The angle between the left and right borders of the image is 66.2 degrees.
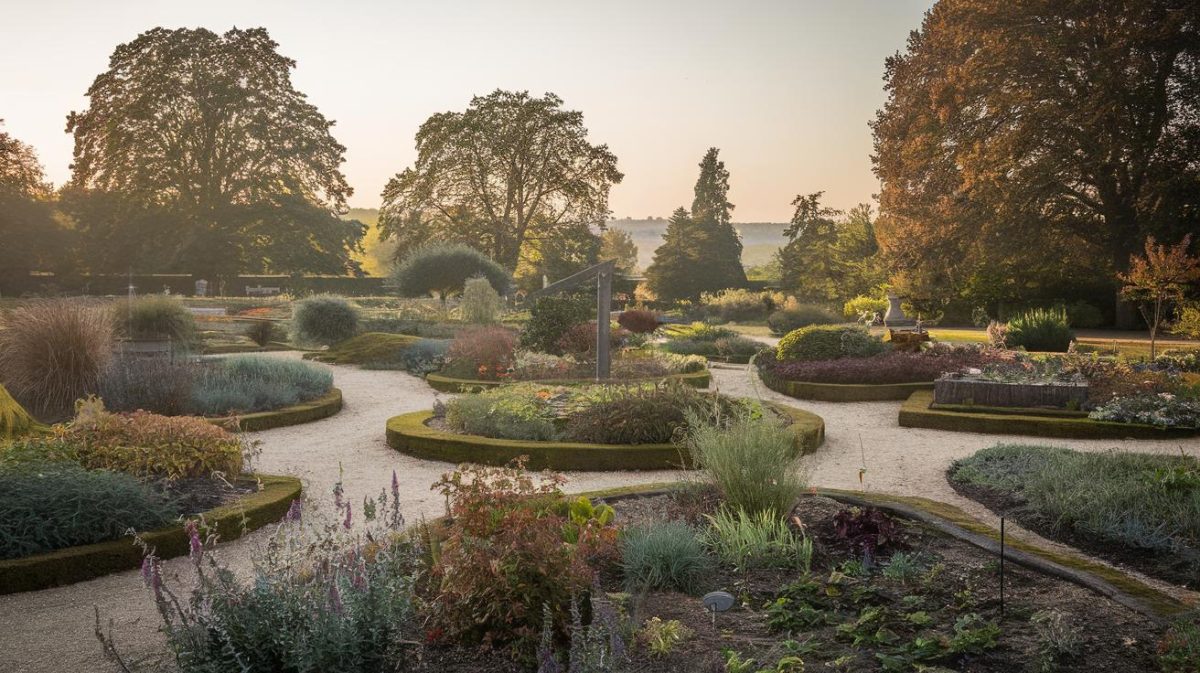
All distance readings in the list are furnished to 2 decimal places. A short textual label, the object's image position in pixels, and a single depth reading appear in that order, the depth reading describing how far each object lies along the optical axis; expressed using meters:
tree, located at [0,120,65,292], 37.72
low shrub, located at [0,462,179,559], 5.57
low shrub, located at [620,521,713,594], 4.70
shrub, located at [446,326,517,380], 14.50
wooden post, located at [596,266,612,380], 12.45
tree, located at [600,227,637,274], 67.50
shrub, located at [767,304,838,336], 26.14
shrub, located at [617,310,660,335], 25.94
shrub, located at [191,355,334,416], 11.15
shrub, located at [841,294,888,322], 30.96
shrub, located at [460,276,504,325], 22.66
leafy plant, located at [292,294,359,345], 21.45
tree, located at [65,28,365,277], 38.22
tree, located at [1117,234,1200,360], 17.23
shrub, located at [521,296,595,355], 16.52
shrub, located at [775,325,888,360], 15.61
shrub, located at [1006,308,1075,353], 19.66
